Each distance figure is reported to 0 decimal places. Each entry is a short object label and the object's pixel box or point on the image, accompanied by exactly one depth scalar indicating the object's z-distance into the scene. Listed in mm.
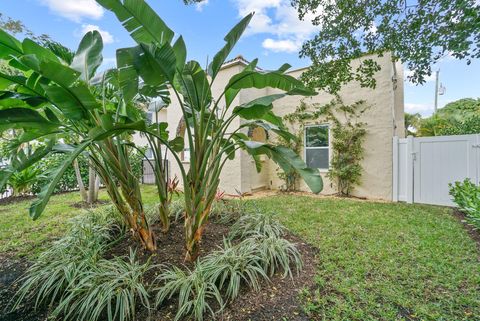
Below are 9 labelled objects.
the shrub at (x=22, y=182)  7777
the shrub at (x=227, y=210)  4527
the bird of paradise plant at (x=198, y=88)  2416
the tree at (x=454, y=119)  6924
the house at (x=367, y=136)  7242
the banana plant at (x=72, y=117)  2203
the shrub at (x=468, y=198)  4160
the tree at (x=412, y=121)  14188
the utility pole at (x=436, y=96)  19173
